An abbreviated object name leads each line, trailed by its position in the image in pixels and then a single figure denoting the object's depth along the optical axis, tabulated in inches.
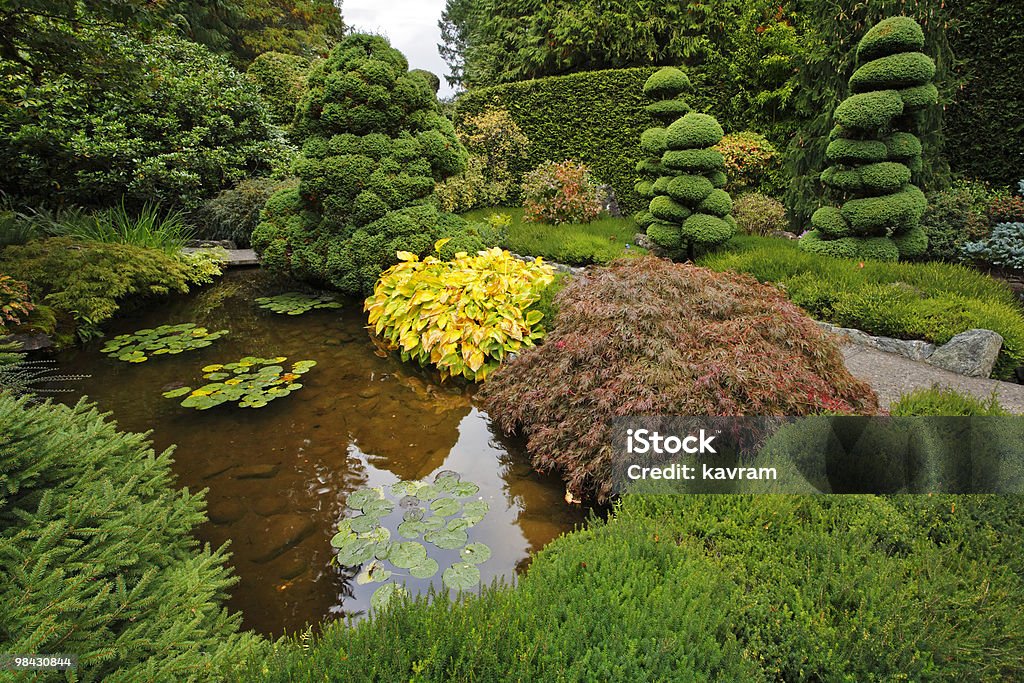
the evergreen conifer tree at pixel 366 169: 245.1
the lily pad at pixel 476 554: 105.9
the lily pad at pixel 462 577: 98.7
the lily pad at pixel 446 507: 118.9
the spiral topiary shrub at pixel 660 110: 305.4
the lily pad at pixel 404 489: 125.8
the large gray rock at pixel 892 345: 178.1
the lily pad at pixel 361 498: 121.6
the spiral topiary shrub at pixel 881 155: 235.3
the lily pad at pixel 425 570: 101.0
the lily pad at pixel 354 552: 104.5
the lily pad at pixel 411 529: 111.6
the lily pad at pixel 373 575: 101.3
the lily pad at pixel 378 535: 110.3
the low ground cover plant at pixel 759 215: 320.5
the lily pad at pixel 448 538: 108.7
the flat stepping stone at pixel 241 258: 347.3
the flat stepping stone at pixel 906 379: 151.9
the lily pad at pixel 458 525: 113.7
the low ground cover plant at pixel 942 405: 105.7
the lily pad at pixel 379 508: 118.2
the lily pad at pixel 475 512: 117.5
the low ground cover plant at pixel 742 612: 57.7
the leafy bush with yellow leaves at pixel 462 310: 182.9
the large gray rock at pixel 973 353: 165.5
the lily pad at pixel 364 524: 113.0
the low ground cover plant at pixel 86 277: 213.3
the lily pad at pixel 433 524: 113.6
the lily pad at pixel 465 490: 126.6
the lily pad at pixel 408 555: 103.4
